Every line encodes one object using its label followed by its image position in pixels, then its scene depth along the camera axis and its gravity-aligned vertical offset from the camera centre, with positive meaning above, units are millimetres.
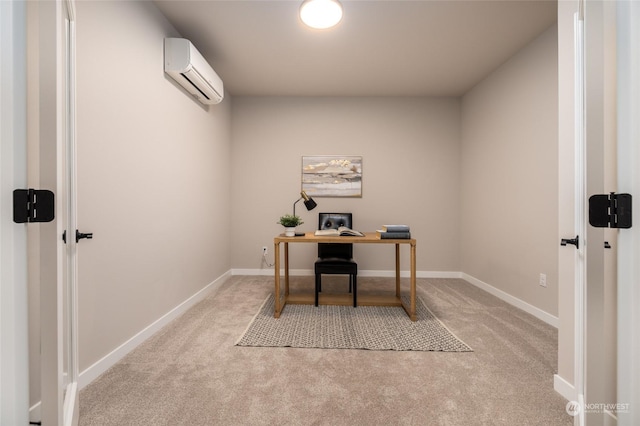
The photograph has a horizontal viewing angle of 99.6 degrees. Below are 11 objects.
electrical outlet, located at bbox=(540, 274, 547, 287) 2551 -643
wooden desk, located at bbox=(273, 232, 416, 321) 2559 -863
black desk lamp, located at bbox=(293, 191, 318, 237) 2961 +112
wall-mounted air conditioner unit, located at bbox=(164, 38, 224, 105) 2400 +1361
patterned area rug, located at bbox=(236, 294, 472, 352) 2065 -1004
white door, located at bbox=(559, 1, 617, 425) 707 +86
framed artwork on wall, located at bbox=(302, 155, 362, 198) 4180 +649
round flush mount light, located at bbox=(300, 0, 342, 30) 2064 +1579
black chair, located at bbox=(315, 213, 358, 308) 2830 -512
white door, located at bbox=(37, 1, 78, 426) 794 -44
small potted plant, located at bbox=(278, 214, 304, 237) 2811 -113
